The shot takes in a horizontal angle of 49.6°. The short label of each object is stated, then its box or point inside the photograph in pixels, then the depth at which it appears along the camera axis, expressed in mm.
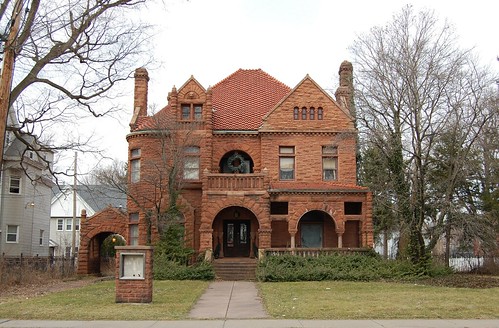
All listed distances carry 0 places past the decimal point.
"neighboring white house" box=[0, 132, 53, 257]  36406
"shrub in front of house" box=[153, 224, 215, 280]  25156
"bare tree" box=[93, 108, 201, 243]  28219
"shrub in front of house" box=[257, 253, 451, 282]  24609
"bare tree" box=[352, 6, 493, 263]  24734
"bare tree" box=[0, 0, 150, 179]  16016
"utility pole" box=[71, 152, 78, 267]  40459
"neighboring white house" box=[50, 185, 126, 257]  61156
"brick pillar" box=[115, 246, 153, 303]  15328
